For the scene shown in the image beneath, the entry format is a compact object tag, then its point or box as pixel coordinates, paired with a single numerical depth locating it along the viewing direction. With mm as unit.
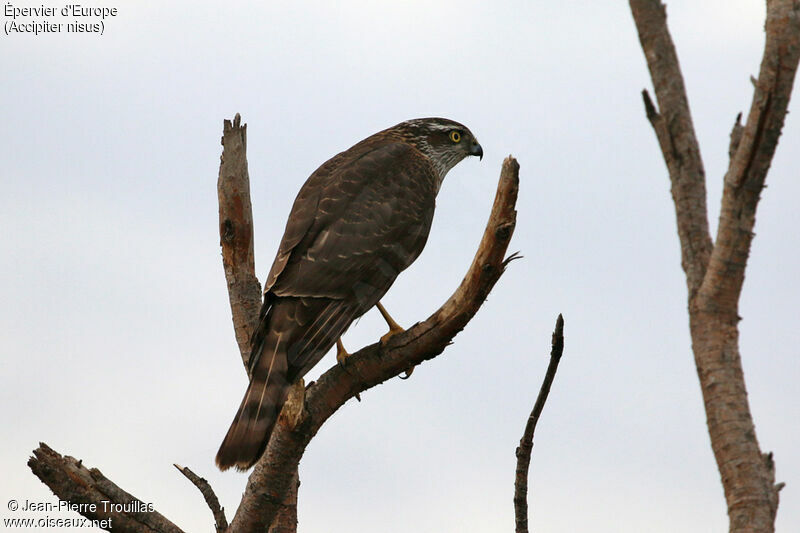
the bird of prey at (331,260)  11867
